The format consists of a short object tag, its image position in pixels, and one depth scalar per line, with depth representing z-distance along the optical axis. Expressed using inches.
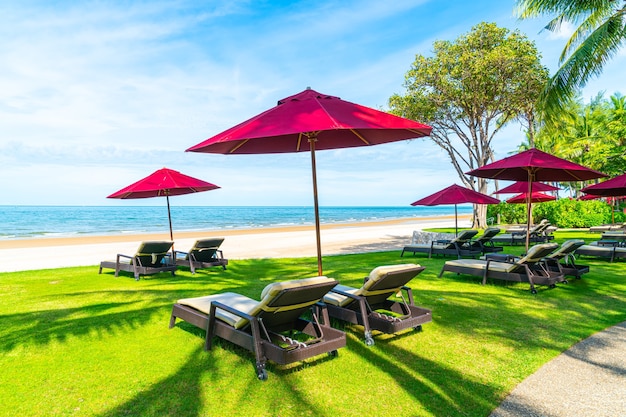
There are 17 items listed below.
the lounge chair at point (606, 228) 655.0
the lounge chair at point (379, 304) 167.2
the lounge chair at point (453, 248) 448.1
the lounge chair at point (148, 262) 342.0
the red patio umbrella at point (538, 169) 293.4
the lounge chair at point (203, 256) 378.9
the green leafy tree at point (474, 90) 743.7
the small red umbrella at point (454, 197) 455.5
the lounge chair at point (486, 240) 479.5
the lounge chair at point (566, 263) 293.6
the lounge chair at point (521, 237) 576.6
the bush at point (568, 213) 887.1
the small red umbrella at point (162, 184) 365.7
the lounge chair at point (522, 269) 265.7
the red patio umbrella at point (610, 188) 413.6
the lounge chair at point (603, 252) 384.8
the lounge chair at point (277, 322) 137.3
